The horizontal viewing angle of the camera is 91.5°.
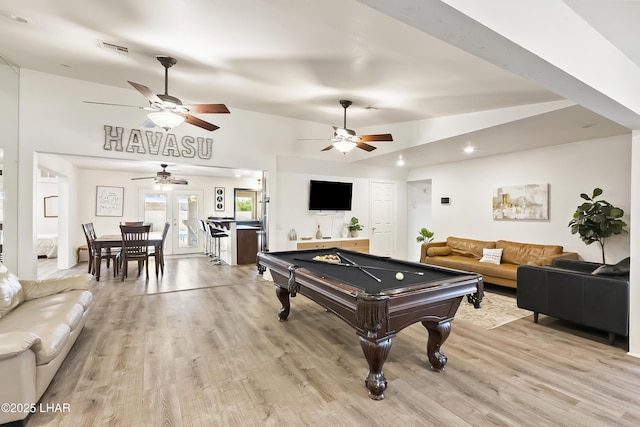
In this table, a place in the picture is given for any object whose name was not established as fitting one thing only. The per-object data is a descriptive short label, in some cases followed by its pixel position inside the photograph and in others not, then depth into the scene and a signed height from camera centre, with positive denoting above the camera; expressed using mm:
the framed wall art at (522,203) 5422 +199
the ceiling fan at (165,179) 7348 +708
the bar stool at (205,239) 8772 -926
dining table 5941 -717
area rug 3830 -1328
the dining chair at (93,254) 6035 -969
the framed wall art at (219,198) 10008 +347
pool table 2166 -644
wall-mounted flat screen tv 6683 +331
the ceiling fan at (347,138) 4381 +1045
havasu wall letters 4605 +1015
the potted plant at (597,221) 4242 -86
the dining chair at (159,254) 6531 -979
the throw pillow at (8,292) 2695 -789
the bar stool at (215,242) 7977 -926
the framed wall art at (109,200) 8484 +189
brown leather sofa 4977 -784
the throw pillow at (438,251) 6324 -789
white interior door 7629 -166
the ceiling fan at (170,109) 3246 +1064
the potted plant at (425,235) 6848 -503
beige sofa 1879 -930
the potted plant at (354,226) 7121 -346
